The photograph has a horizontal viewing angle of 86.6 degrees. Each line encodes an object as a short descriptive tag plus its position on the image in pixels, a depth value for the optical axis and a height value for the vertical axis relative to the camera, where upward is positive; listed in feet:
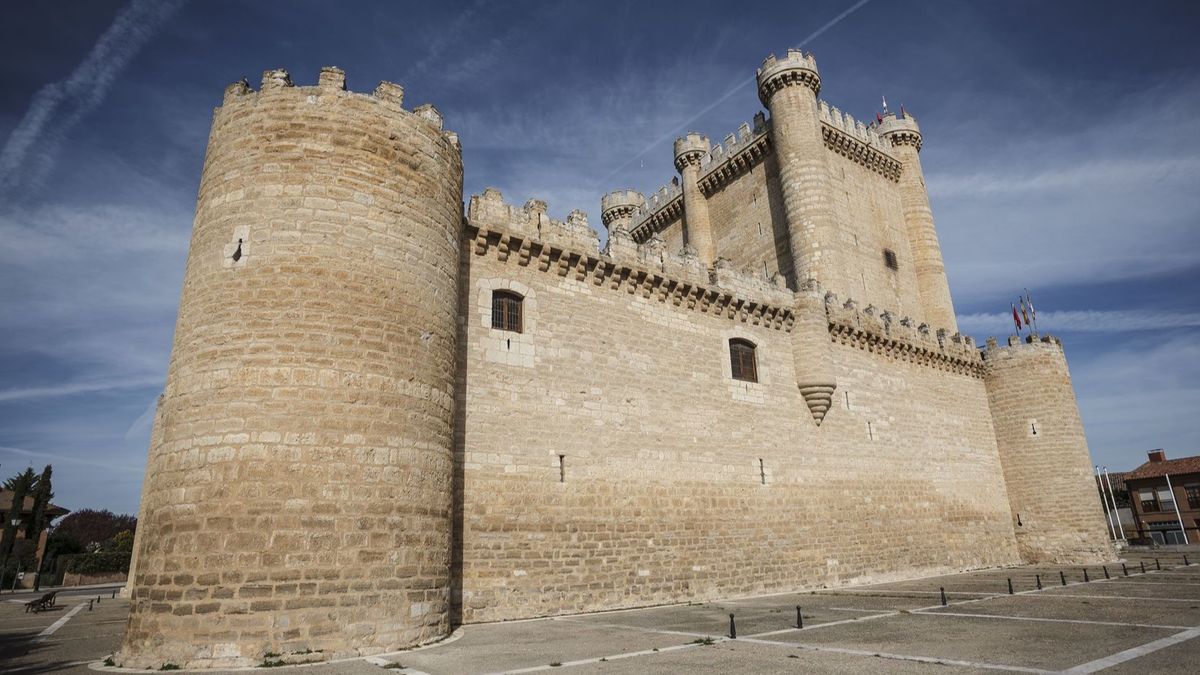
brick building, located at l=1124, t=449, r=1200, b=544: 142.00 -1.03
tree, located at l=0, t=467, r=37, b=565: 109.19 +8.40
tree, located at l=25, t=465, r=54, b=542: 119.96 +8.40
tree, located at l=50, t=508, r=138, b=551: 176.04 +5.53
